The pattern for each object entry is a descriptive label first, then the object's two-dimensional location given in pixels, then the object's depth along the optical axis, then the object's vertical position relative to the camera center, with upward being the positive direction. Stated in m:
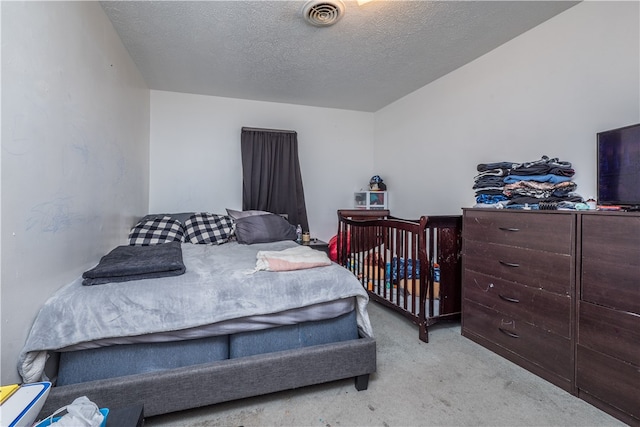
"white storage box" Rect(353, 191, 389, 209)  3.99 +0.16
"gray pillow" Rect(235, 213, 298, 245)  2.83 -0.19
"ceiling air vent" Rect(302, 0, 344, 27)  1.85 +1.32
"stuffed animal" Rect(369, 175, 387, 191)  3.97 +0.37
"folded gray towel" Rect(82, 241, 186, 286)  1.41 -0.28
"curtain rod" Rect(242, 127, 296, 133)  3.63 +1.03
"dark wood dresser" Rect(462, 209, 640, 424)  1.34 -0.47
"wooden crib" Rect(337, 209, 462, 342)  2.21 -0.44
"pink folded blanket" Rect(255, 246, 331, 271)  1.62 -0.28
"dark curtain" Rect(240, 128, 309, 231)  3.63 +0.48
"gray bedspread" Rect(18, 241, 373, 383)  1.20 -0.43
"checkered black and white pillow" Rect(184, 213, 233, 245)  2.83 -0.18
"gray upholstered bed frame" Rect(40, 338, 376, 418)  1.23 -0.78
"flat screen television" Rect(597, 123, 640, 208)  1.45 +0.24
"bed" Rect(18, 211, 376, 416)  1.23 -0.60
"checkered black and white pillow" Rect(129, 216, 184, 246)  2.54 -0.19
